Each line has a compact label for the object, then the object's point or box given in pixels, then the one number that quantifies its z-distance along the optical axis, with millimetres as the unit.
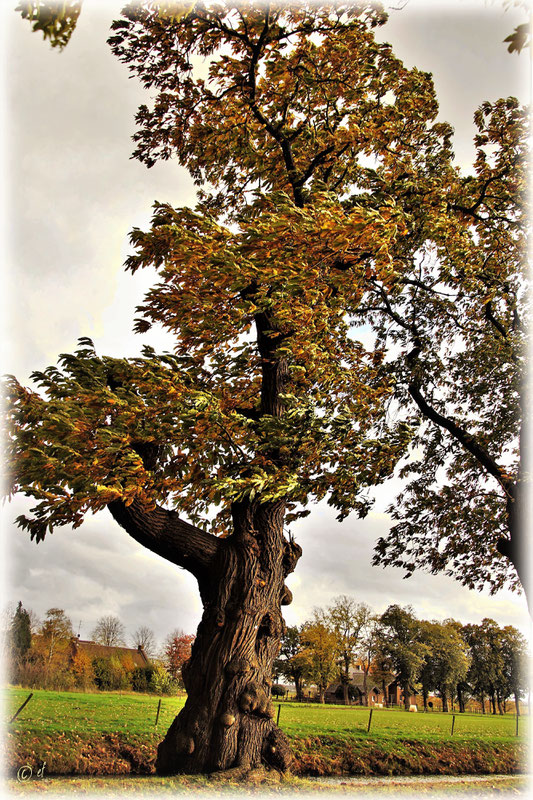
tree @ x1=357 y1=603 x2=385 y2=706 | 50250
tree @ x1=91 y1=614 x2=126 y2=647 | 47438
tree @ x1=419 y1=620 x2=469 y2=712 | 55750
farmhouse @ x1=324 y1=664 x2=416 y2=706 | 65331
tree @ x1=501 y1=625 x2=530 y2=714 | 53312
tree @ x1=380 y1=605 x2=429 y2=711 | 53906
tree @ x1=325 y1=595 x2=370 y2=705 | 47125
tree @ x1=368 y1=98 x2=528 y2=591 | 12477
